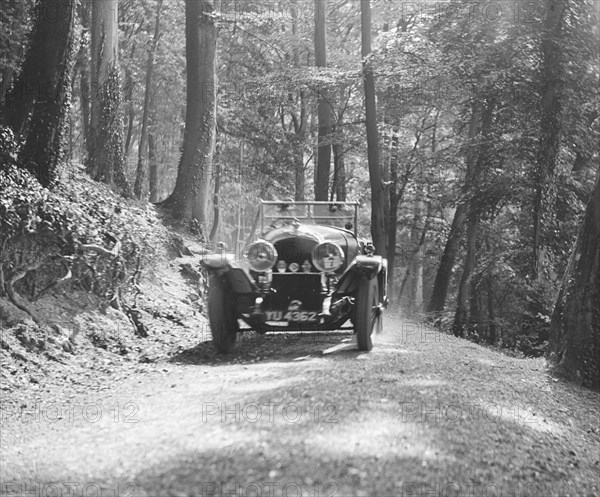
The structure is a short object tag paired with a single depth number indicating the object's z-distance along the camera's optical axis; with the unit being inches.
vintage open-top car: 377.4
